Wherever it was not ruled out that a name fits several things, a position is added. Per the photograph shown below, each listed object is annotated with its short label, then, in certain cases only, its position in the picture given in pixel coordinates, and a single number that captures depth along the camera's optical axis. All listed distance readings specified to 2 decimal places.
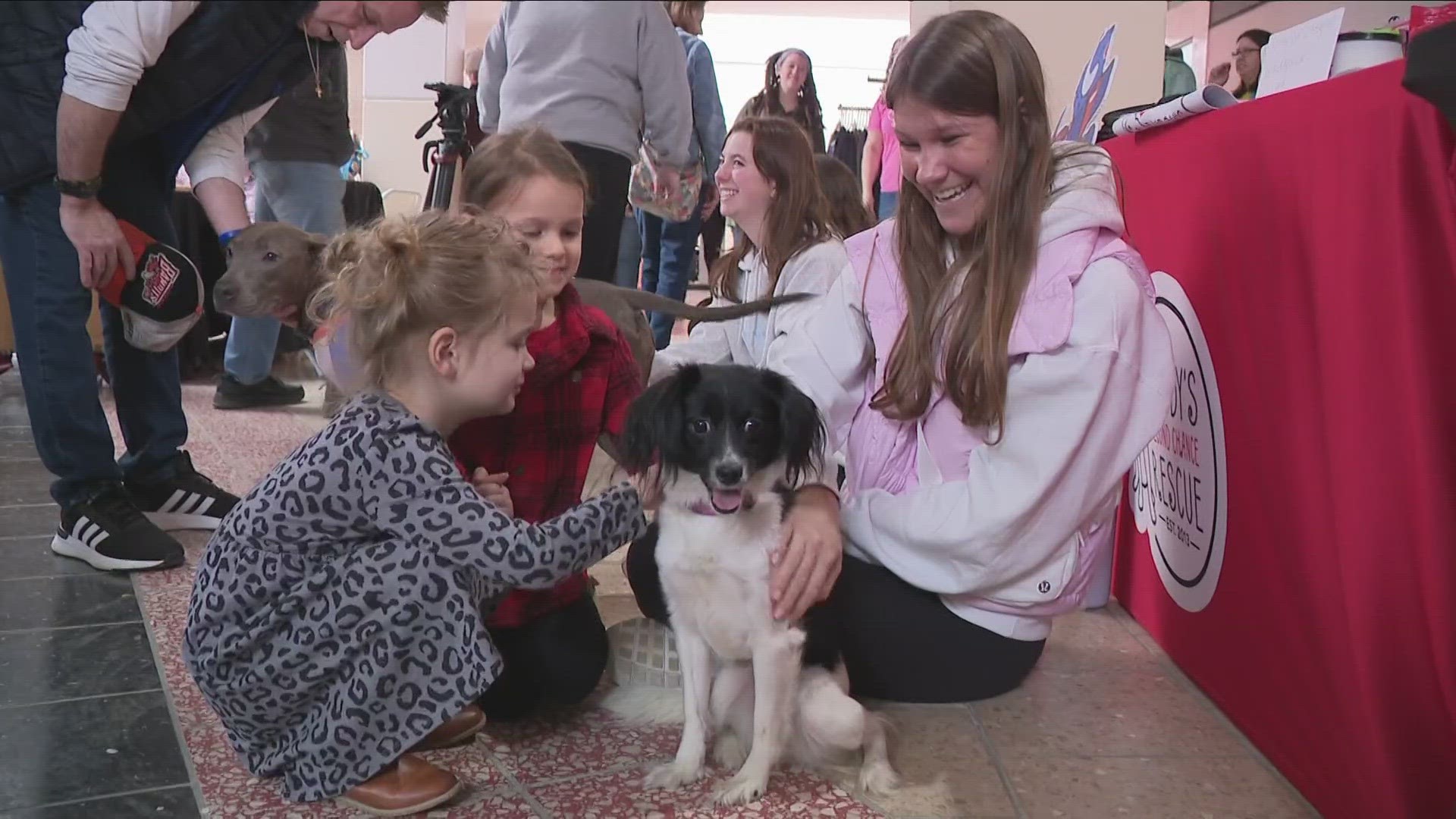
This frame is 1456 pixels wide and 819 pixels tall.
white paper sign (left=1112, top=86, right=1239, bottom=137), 1.91
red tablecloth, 1.25
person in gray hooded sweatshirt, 2.89
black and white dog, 1.55
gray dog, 2.97
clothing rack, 10.62
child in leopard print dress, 1.40
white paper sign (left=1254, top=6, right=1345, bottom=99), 1.64
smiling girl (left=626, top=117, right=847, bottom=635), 2.88
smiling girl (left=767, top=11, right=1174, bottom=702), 1.68
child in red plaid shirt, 1.79
